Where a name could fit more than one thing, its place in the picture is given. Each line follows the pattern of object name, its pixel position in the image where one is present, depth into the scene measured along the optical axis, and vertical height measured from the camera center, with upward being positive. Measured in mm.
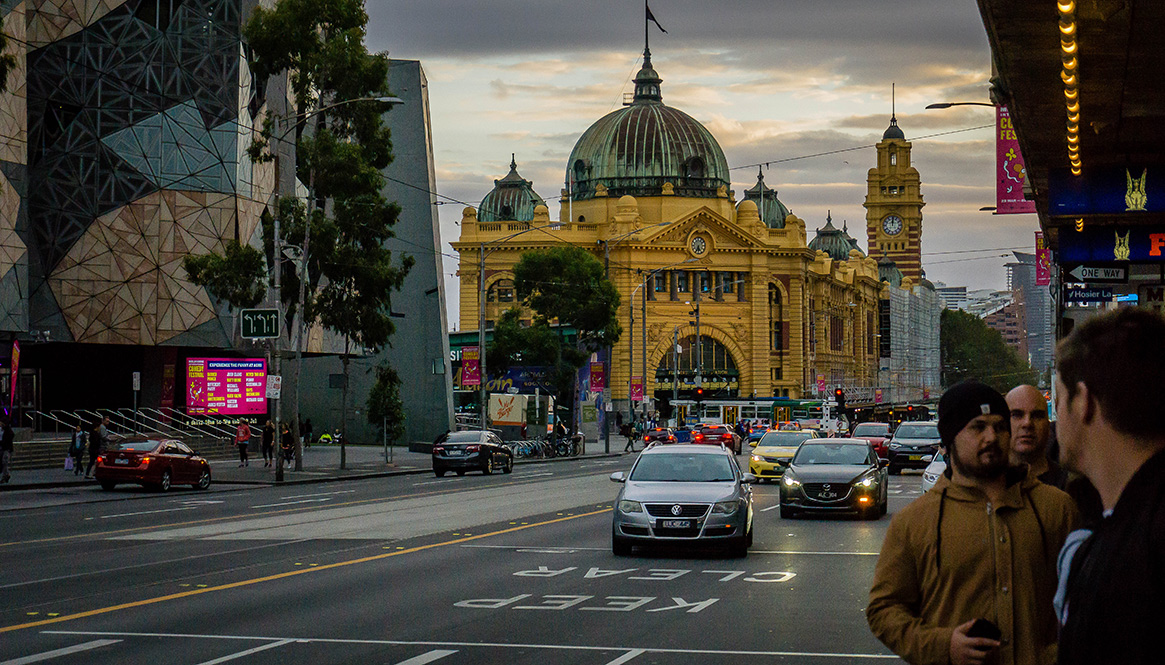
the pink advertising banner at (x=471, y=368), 60312 +1760
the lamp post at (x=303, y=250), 41781 +4693
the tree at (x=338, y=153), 43344 +7547
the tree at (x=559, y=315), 79188 +5146
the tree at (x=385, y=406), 53031 +253
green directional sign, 40938 +2474
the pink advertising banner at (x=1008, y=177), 28297 +4321
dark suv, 42938 -1134
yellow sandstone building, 112250 +12045
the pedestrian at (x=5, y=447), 35656 -713
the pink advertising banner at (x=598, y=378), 77375 +1696
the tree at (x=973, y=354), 183250 +6670
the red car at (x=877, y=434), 46938 -860
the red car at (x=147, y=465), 35000 -1155
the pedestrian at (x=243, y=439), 47312 -768
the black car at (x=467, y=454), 44969 -1234
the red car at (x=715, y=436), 61688 -1087
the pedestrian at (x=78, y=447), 39469 -803
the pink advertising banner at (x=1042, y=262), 42594 +4322
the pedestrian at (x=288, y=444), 48156 -962
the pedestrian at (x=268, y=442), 46562 -874
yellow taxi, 38812 -1103
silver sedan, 18875 -1308
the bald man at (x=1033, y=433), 7395 -130
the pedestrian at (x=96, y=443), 39281 -698
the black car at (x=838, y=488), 25453 -1332
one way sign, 26281 +2307
